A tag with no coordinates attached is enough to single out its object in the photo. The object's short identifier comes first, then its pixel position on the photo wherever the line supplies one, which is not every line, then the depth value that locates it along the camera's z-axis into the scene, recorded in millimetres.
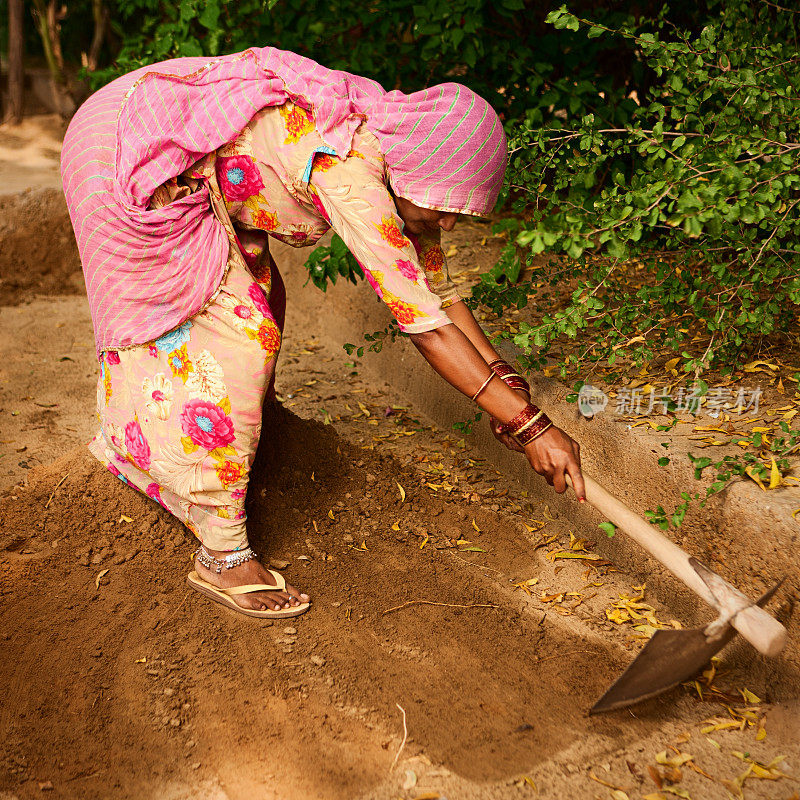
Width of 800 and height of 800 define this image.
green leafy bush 2146
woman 2061
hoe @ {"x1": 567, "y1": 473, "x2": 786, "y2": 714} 1906
